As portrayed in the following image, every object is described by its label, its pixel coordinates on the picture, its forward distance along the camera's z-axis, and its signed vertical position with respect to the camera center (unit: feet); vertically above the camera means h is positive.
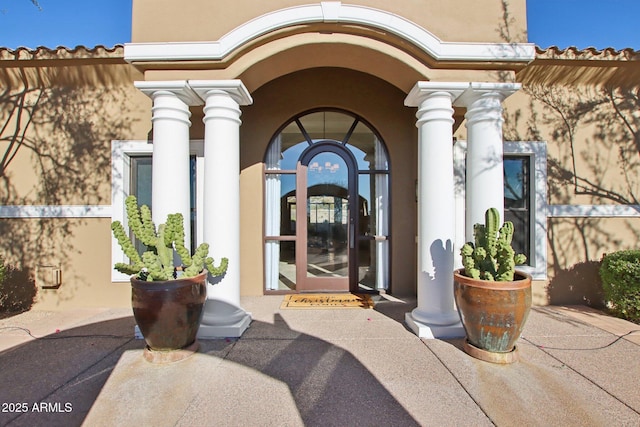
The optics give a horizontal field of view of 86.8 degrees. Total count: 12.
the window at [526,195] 17.42 +1.21
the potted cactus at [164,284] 10.50 -2.08
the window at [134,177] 17.35 +2.15
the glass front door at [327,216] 19.19 +0.10
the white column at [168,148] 12.66 +2.65
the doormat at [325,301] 16.60 -4.28
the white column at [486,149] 12.85 +2.64
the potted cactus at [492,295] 10.41 -2.43
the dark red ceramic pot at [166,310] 10.46 -2.88
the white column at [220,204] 12.73 +0.52
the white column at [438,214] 12.76 +0.14
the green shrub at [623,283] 14.78 -2.92
